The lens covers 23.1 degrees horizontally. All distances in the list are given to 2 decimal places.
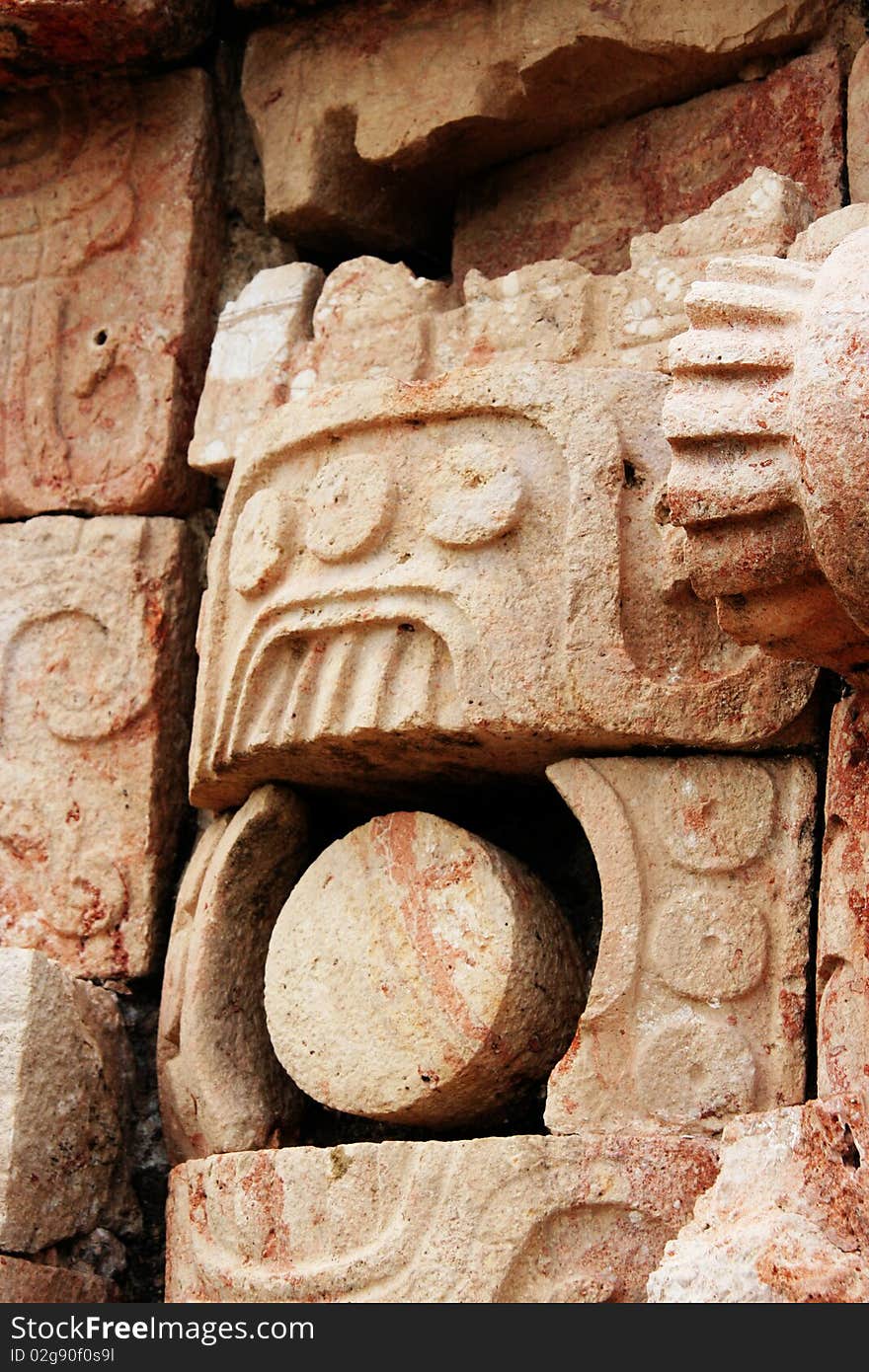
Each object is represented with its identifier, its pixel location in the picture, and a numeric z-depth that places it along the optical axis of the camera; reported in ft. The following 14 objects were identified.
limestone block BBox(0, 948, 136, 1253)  8.92
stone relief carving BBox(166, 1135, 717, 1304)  7.88
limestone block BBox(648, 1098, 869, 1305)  6.36
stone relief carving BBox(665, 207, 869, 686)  6.95
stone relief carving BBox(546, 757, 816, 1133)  8.16
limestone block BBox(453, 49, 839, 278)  10.11
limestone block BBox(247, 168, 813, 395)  9.28
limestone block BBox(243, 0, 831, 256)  10.30
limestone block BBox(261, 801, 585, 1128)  8.66
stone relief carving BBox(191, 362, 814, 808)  8.52
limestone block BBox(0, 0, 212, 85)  10.68
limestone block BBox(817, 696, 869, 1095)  7.50
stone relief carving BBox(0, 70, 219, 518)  11.10
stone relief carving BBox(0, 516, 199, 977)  10.45
